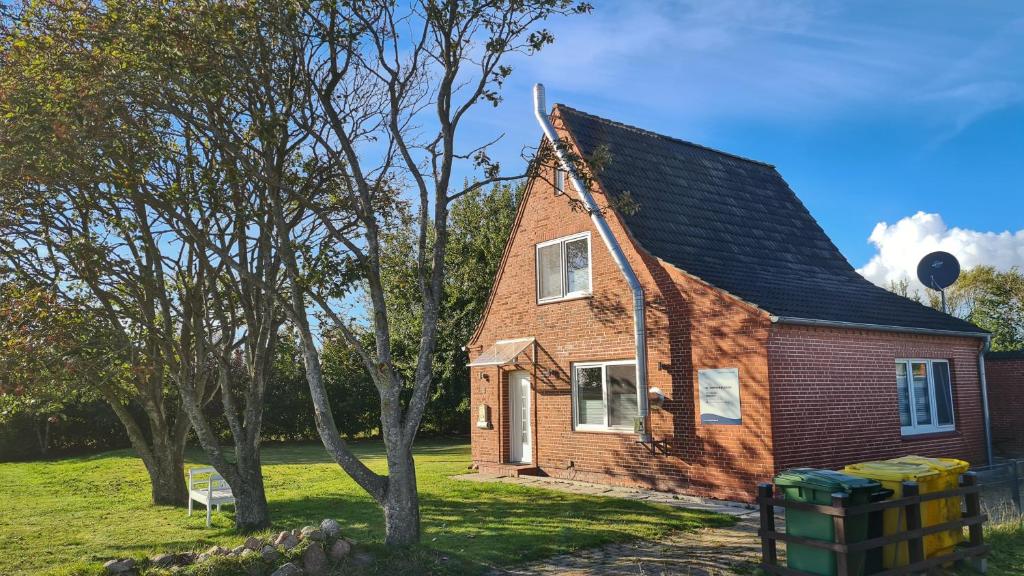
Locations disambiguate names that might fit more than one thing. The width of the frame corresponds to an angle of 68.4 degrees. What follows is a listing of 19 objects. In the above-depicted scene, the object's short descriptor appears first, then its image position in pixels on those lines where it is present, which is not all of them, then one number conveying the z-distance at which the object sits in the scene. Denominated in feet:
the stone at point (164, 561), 26.99
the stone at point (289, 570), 25.93
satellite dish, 63.93
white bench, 42.37
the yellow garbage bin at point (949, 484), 27.37
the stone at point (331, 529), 28.43
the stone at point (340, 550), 27.45
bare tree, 30.78
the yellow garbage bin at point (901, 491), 25.35
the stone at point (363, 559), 27.41
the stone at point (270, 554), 26.68
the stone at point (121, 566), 26.50
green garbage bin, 23.90
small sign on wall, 43.80
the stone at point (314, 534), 28.03
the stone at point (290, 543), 27.63
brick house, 43.75
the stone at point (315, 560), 26.63
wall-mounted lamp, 47.50
